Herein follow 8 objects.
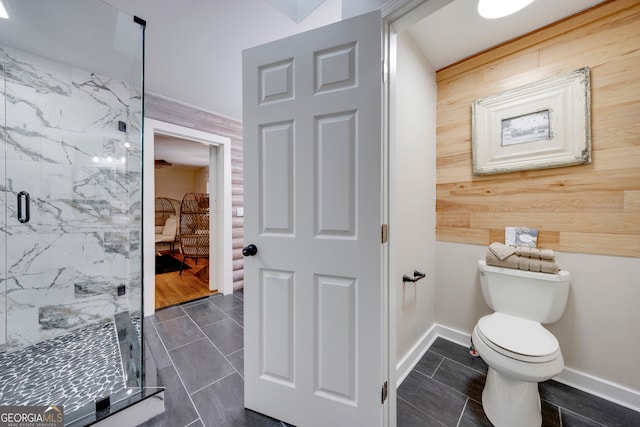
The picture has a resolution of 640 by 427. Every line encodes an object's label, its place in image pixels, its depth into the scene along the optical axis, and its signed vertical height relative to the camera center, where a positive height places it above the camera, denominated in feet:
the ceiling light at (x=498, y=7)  4.27 +3.84
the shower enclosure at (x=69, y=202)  4.99 +0.31
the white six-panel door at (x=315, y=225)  3.46 -0.19
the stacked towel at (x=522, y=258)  4.75 -0.96
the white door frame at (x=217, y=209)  7.90 +0.32
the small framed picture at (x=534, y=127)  4.70 +1.89
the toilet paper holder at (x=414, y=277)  5.21 -1.47
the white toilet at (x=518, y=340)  3.72 -2.18
